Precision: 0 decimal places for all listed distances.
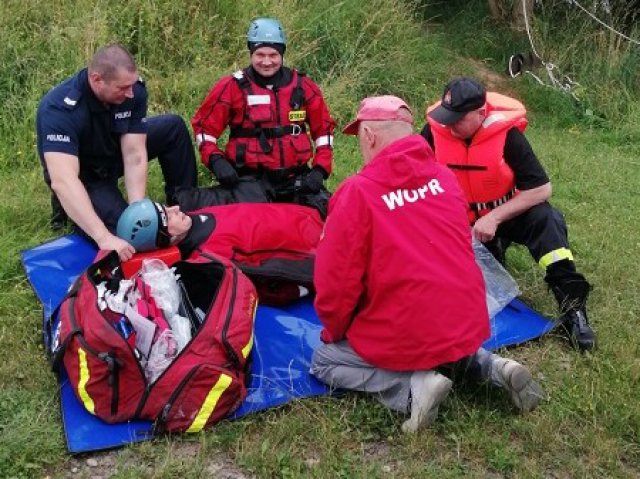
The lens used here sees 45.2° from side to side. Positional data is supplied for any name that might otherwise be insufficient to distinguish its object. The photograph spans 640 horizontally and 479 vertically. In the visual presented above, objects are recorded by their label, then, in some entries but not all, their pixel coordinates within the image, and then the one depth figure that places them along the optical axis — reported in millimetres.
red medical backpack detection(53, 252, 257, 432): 3156
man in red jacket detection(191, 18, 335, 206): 5148
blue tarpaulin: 3197
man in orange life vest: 4078
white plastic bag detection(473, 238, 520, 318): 4297
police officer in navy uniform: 4297
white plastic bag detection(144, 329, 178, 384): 3334
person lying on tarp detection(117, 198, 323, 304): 4109
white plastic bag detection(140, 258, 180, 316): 3642
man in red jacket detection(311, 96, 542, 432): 3053
